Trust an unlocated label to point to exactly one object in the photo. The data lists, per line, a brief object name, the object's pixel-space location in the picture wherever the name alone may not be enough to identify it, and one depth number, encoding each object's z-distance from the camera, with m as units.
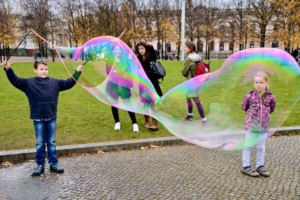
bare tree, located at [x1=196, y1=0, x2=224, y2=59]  51.19
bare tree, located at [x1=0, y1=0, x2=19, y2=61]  34.69
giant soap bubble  4.73
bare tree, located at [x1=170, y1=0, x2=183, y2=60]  50.24
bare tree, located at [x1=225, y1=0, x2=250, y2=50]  48.34
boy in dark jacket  4.84
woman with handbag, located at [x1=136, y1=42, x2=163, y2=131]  6.74
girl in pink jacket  4.76
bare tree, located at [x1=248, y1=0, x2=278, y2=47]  41.92
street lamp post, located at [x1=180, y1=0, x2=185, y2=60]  35.50
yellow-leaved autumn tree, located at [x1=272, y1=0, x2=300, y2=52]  34.19
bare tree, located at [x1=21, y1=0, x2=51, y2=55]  35.14
